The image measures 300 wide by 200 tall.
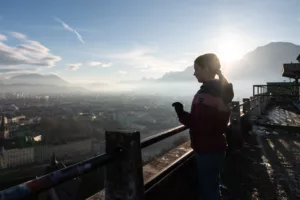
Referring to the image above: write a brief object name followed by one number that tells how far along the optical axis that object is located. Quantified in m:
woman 2.29
